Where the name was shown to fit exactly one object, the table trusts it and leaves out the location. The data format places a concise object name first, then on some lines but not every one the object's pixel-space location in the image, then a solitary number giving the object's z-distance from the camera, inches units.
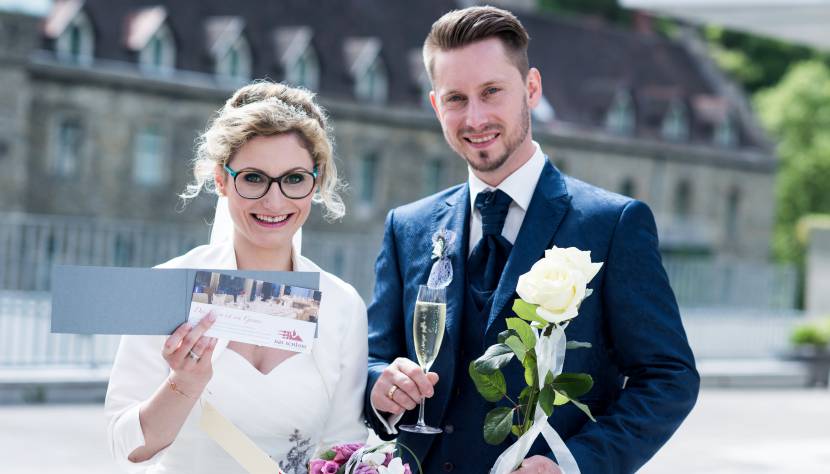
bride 139.3
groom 139.0
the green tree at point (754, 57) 2576.3
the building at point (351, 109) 1451.8
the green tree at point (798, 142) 2413.9
